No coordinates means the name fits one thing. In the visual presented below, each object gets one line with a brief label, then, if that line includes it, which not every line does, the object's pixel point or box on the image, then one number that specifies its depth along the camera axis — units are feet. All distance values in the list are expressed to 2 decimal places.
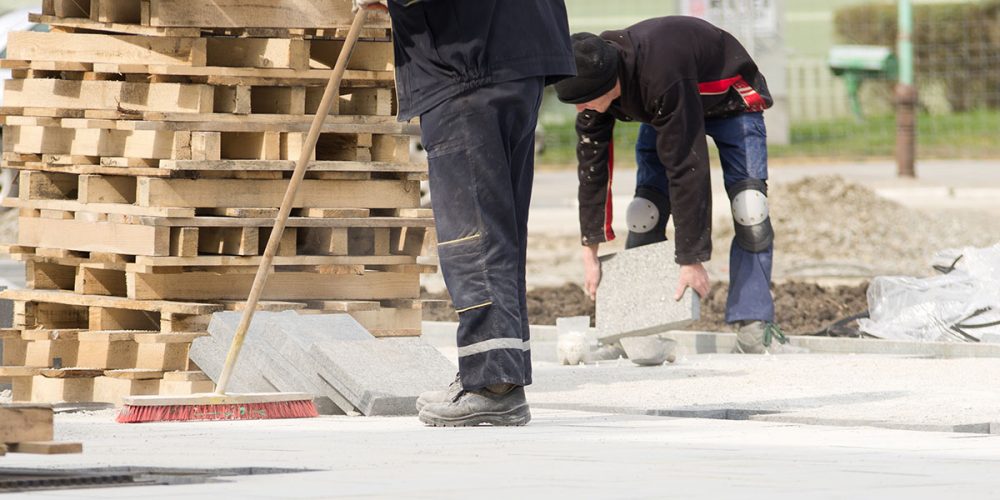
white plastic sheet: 64.90
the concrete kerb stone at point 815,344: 61.46
